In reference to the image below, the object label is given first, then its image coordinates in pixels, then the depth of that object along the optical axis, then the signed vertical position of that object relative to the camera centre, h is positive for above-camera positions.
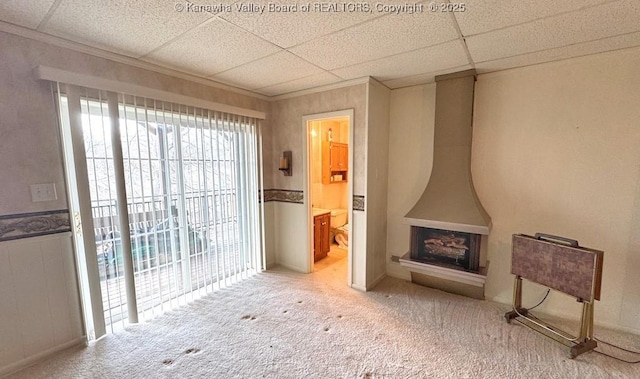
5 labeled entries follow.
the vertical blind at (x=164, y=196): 2.21 -0.28
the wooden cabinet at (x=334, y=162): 4.77 +0.06
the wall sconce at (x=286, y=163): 3.55 +0.04
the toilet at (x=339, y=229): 4.78 -1.14
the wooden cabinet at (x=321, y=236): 4.01 -1.08
